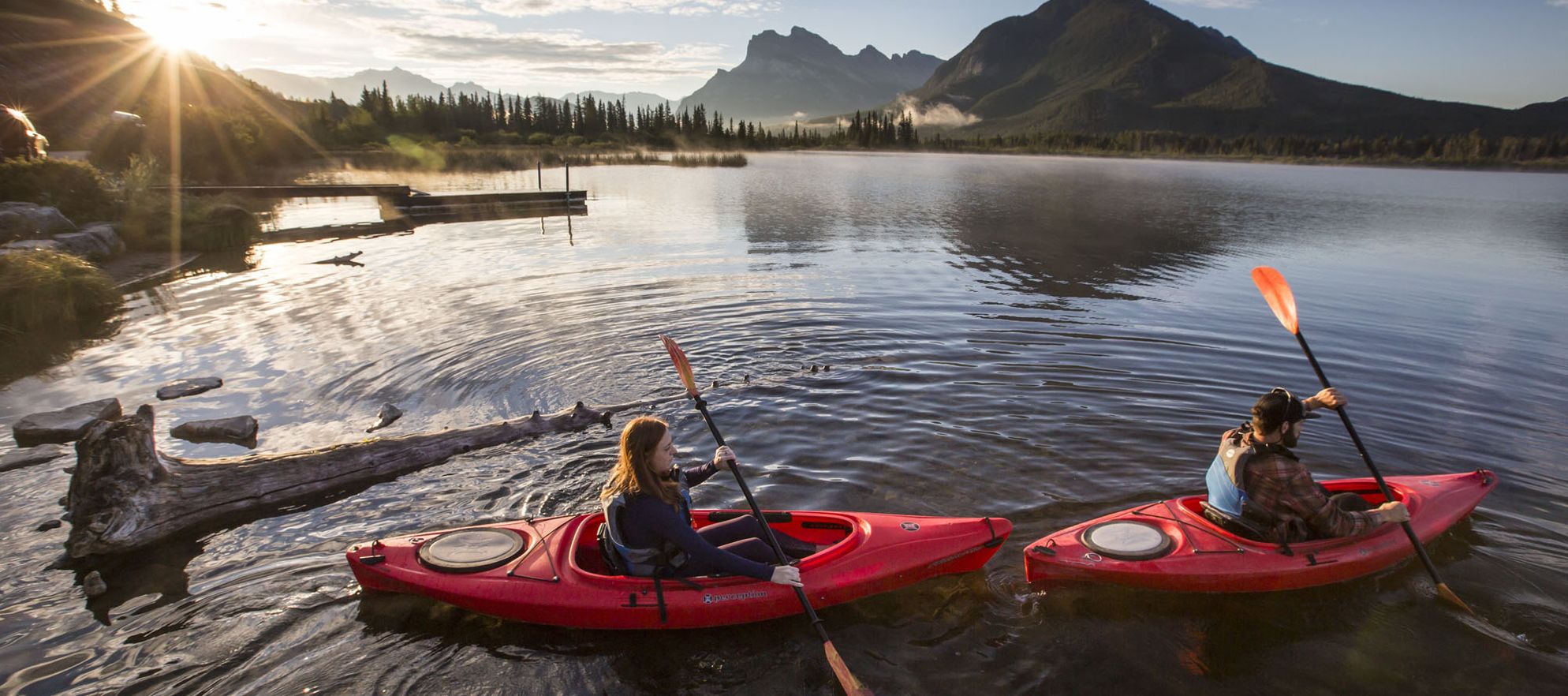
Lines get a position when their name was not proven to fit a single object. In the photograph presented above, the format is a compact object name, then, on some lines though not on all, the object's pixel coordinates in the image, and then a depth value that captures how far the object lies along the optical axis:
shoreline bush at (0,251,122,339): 13.25
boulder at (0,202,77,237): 17.78
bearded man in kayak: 5.93
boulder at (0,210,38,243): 16.92
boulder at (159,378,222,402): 10.23
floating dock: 32.28
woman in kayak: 5.27
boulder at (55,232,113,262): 18.05
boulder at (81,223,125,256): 19.67
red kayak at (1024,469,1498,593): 5.97
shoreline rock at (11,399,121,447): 8.59
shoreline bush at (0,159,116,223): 19.50
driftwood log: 6.41
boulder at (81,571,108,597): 5.99
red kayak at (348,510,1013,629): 5.58
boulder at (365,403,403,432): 9.37
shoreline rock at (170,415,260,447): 8.85
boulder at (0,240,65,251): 15.80
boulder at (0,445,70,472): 7.94
